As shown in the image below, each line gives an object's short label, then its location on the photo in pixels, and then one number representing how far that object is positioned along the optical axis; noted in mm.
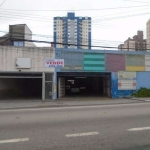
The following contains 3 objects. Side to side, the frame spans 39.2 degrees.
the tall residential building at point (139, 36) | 46675
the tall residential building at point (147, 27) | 63372
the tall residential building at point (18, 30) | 29539
